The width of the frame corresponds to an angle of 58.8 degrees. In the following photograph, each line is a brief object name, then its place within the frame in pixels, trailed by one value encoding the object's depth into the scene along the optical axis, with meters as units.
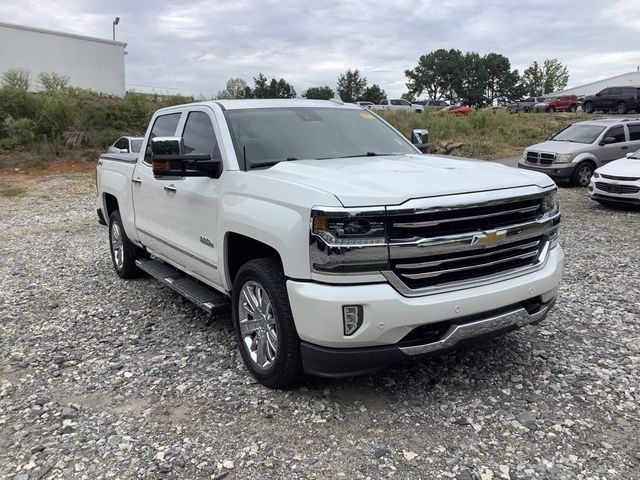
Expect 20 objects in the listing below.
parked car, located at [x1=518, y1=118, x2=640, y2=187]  14.48
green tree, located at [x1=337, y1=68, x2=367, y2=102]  92.62
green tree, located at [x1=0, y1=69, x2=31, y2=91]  25.18
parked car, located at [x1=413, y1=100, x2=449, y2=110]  58.16
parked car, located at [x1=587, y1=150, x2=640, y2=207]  10.80
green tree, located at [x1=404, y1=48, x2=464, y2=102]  107.62
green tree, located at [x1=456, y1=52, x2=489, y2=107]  105.56
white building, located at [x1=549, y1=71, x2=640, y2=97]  72.30
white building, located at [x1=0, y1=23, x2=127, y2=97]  39.59
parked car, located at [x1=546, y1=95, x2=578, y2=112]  50.50
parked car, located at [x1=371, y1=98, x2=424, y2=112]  50.28
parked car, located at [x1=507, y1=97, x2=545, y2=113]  53.74
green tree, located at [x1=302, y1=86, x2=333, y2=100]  66.56
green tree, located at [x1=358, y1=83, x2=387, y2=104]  90.12
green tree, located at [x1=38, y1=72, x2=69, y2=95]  29.92
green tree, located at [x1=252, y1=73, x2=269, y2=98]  57.63
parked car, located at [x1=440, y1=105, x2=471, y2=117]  42.28
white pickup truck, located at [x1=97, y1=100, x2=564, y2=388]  3.17
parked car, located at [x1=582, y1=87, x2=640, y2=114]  37.44
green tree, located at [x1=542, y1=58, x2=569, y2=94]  92.06
